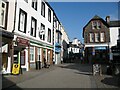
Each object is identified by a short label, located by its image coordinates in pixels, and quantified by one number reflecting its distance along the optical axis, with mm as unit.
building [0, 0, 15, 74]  7990
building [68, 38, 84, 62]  36799
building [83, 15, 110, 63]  20180
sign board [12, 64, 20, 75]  8061
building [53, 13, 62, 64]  17743
